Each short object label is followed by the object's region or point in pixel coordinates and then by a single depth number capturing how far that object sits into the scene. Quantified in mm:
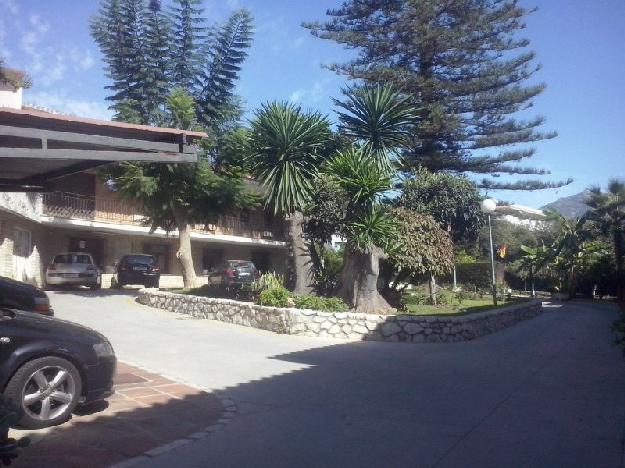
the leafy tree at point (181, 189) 20359
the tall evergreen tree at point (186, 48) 24844
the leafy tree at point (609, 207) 27719
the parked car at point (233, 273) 23500
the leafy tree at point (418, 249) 16219
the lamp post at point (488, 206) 16656
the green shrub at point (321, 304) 14125
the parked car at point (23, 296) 9453
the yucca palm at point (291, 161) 16750
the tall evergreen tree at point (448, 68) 29719
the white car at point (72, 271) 23000
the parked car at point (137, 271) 25688
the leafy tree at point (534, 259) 31484
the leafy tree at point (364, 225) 14609
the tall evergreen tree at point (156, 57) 24188
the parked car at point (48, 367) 5312
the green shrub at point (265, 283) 16667
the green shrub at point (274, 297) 14805
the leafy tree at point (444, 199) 21625
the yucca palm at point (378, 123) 17969
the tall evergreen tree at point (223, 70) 24688
